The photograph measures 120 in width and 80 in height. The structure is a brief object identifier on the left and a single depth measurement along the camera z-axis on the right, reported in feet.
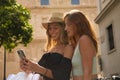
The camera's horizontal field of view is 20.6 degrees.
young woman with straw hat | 11.29
